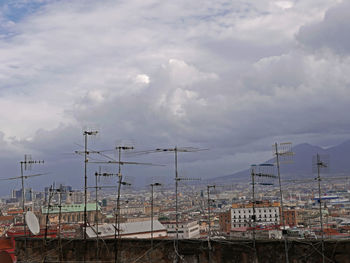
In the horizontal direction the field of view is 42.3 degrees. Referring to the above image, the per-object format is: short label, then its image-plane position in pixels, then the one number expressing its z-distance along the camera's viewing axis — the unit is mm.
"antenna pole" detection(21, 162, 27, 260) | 12748
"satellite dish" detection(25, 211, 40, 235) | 12680
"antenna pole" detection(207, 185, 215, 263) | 12347
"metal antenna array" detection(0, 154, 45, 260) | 14250
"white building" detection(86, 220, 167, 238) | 29000
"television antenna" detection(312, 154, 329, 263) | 10466
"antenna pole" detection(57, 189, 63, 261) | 12031
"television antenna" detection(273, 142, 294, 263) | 11138
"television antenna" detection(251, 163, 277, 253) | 11512
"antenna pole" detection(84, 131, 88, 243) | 12412
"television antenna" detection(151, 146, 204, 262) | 12047
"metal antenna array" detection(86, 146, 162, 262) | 12148
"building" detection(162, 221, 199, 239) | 41659
